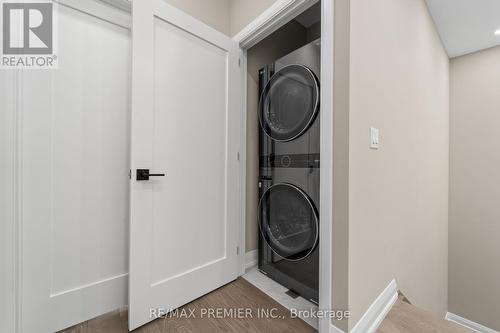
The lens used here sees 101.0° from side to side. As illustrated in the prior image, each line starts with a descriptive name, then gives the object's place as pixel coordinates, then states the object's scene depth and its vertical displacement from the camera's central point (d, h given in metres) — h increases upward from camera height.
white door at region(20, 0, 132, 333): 1.11 -0.05
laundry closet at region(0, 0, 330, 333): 1.12 -0.03
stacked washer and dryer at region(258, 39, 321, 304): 1.47 -0.04
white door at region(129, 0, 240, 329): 1.22 +0.05
